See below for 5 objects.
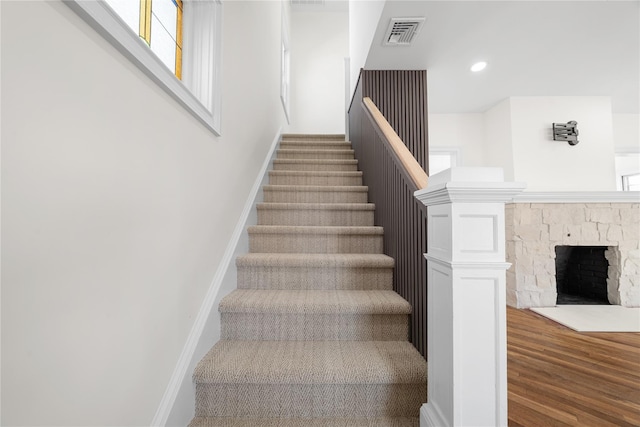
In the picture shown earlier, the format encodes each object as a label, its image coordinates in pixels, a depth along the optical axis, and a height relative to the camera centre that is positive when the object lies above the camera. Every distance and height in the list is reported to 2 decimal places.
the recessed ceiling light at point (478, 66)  2.65 +1.54
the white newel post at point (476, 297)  0.81 -0.22
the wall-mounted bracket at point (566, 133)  3.51 +1.15
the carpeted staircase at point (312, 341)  1.06 -0.56
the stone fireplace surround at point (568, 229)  3.07 -0.06
